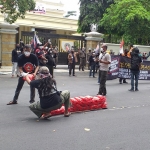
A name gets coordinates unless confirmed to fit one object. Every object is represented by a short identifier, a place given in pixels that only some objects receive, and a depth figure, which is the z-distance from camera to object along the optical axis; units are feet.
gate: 59.74
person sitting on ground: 17.96
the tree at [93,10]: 76.40
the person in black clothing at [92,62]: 47.54
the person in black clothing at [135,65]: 32.24
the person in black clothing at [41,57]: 30.52
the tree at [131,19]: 58.68
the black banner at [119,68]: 39.78
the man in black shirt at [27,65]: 22.68
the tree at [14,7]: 44.77
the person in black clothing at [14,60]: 43.46
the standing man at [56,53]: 57.30
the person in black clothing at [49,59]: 31.95
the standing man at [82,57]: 59.15
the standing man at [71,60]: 47.80
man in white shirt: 26.71
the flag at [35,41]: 37.35
